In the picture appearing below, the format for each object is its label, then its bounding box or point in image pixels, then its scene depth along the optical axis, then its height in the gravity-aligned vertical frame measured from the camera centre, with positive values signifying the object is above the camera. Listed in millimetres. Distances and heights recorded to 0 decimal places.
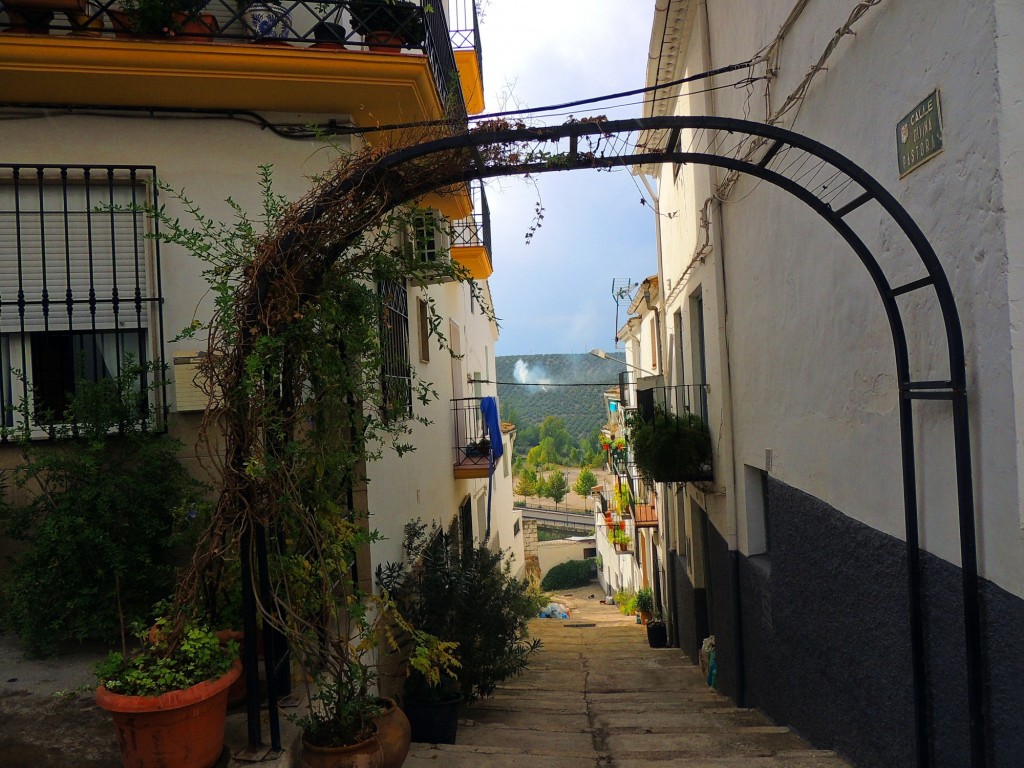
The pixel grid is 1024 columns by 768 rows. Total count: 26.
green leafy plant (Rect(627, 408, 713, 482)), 8492 -557
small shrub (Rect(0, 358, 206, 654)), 4445 -536
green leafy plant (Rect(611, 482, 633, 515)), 19156 -2388
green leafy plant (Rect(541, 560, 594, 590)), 37969 -8347
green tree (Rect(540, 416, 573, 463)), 87812 -3315
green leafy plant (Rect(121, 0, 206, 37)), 5000 +2623
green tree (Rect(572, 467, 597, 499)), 59778 -6224
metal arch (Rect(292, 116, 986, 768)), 2916 +611
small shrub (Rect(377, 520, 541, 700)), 5949 -1549
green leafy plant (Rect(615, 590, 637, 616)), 19094 -5318
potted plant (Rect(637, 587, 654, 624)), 16006 -4256
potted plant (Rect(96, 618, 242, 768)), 3168 -1114
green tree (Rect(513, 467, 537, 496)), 65312 -6426
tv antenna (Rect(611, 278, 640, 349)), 13088 +1823
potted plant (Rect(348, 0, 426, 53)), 5281 +2627
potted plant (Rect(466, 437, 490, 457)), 10899 -561
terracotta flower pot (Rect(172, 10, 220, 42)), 5090 +2634
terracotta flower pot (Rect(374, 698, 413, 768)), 3678 -1547
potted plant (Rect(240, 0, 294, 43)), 5242 +2687
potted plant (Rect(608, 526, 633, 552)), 22500 -3996
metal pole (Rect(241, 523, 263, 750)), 3475 -1030
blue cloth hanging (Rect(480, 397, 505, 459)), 11641 -259
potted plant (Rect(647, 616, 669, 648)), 12562 -3776
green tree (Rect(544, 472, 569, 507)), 62375 -6635
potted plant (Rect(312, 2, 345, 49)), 5273 +2720
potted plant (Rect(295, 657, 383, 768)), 3463 -1430
